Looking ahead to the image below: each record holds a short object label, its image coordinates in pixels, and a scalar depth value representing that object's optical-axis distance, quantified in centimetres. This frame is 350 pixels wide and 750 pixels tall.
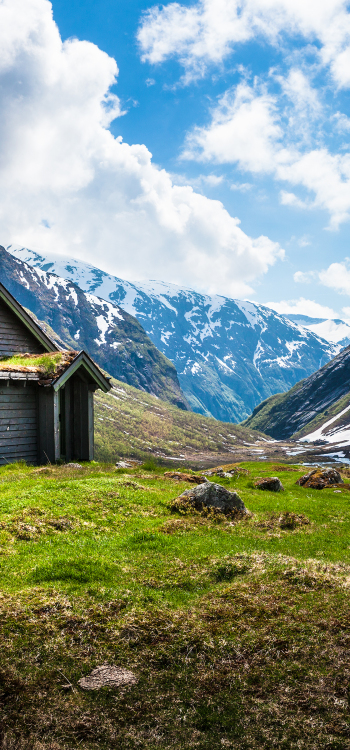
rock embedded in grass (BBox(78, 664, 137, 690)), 621
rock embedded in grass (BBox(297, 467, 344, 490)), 2779
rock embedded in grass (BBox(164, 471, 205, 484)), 2220
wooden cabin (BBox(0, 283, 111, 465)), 2333
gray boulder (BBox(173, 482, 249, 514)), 1509
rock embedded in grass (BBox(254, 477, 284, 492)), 2408
